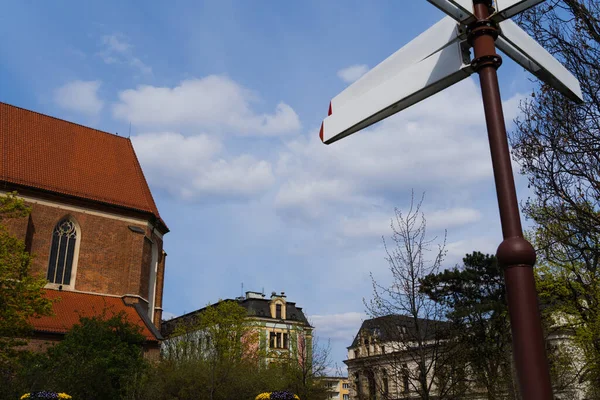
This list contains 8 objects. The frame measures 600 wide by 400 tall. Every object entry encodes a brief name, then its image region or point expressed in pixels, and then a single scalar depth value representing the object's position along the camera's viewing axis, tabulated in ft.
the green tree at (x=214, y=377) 75.51
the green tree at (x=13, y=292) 57.98
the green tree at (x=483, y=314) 101.19
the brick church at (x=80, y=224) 85.30
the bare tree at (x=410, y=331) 44.55
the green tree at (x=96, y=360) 66.69
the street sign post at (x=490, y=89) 7.22
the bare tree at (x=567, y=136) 36.86
